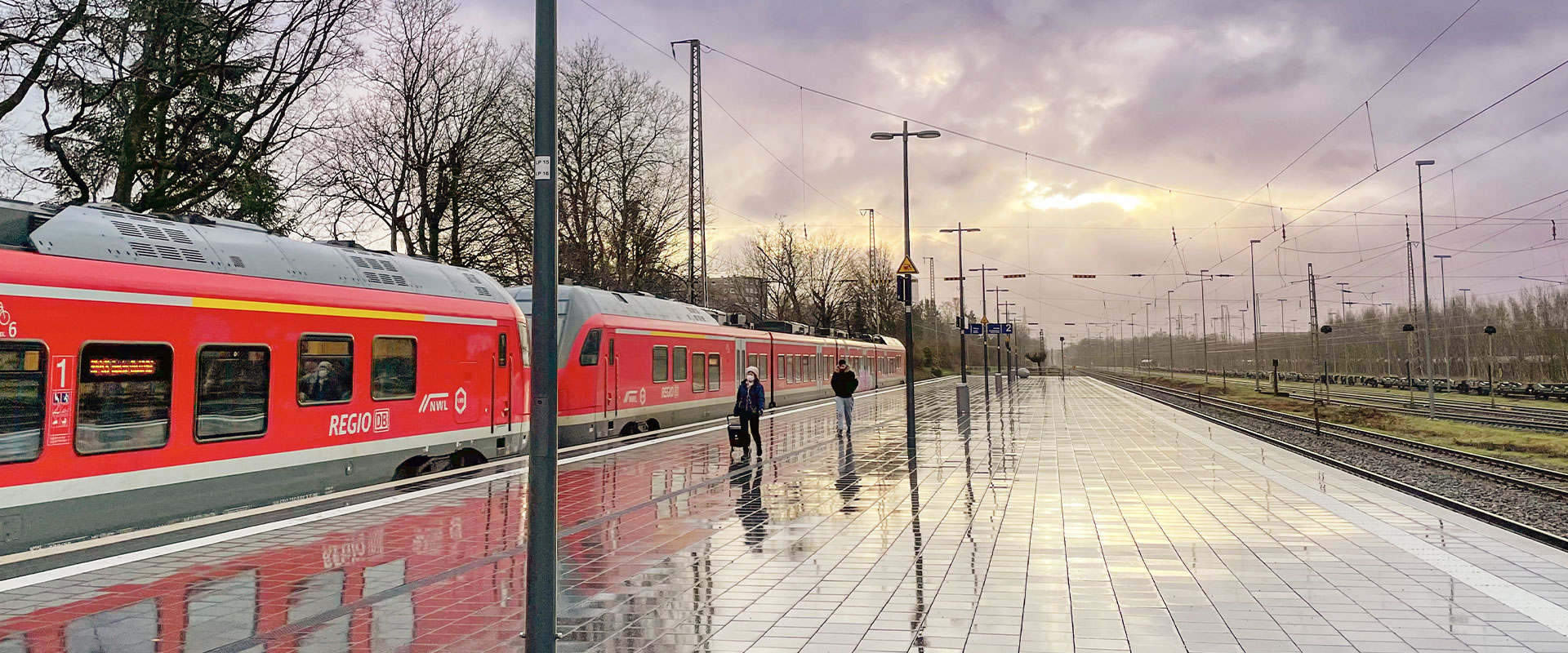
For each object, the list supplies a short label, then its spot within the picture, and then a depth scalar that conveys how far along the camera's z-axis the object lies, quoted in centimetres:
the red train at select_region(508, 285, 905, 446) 1916
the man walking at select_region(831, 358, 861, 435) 2166
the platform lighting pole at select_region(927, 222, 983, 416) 2686
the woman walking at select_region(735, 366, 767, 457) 1681
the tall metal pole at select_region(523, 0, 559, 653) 525
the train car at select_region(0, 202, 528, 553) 845
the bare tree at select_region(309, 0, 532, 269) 2966
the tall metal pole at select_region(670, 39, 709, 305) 3528
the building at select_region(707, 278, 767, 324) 6731
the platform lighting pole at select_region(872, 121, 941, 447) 1902
